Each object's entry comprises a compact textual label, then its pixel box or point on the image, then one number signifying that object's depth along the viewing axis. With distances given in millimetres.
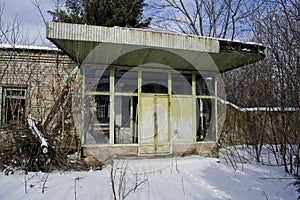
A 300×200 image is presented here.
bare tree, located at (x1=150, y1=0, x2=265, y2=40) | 15898
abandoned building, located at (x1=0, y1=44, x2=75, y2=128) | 5832
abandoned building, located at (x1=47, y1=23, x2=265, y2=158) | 5557
